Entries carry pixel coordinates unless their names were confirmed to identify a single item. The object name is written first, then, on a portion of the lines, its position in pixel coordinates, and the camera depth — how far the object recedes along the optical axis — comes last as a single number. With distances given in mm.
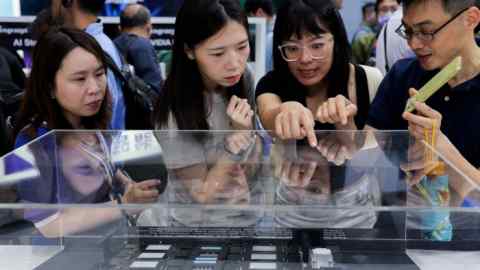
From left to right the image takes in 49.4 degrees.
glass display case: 667
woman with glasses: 1283
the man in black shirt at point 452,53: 1133
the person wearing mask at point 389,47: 2168
